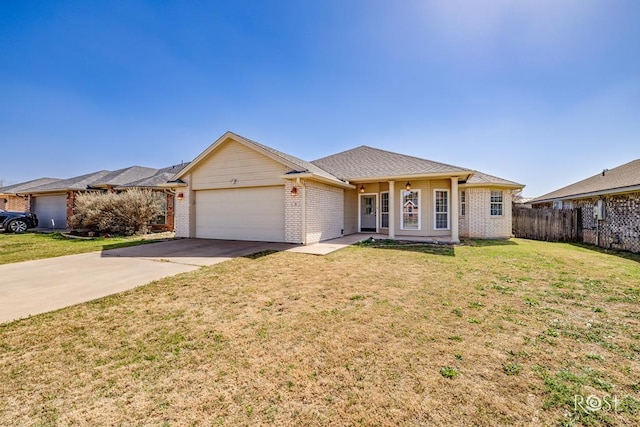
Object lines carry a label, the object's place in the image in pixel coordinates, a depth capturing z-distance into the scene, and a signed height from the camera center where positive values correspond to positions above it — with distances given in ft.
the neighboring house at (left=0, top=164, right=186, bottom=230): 53.35 +5.46
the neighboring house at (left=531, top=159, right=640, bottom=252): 33.60 +0.97
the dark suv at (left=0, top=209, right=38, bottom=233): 49.85 -1.28
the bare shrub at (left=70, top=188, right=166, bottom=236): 45.78 +0.43
